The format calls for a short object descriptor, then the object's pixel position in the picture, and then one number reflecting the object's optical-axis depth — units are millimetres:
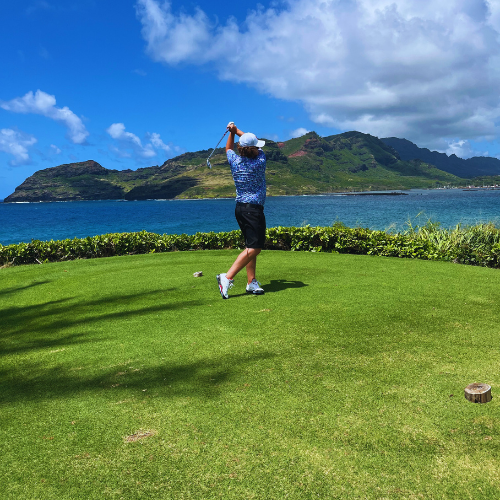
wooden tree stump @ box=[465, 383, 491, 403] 3117
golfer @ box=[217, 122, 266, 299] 6367
